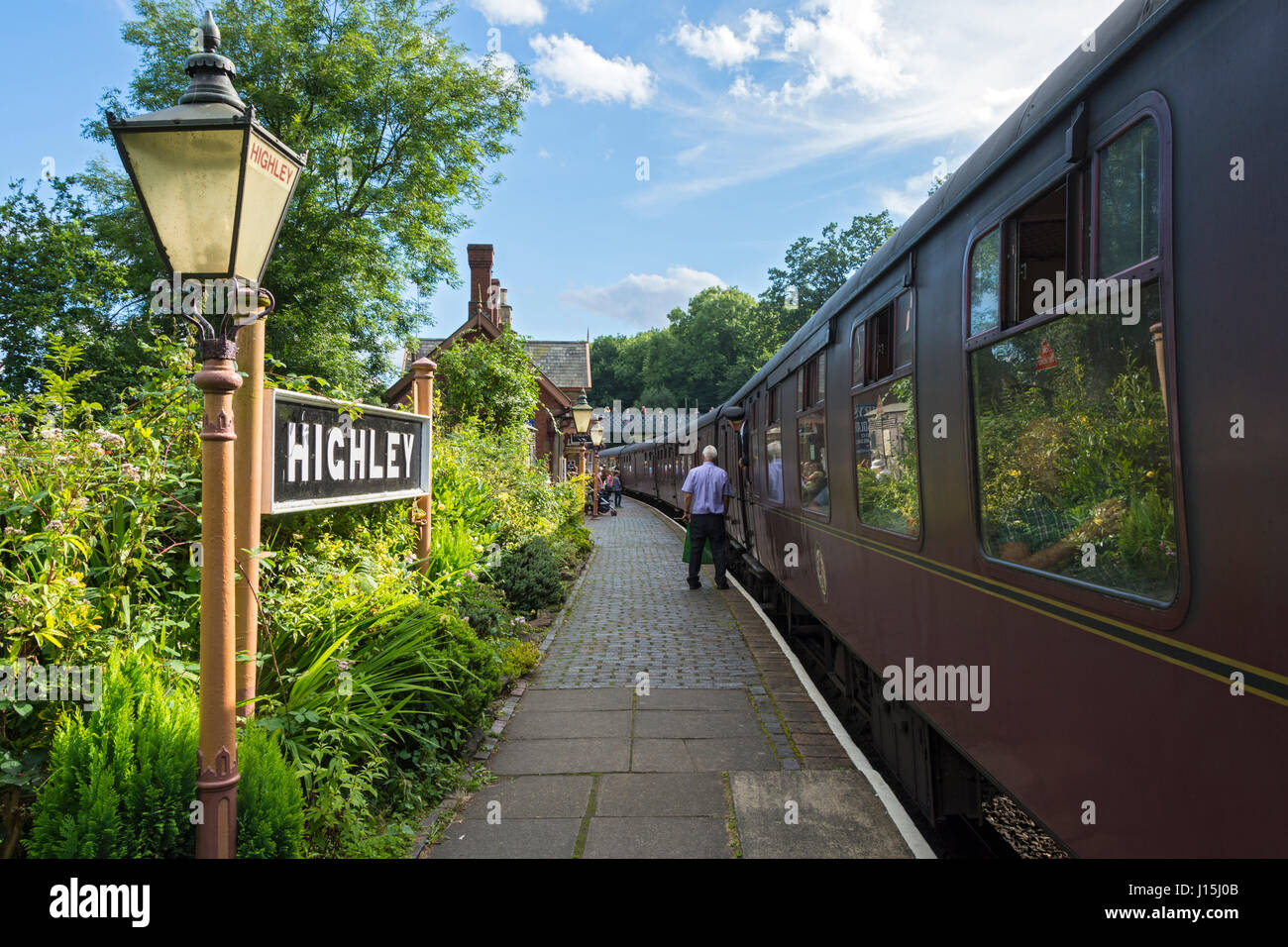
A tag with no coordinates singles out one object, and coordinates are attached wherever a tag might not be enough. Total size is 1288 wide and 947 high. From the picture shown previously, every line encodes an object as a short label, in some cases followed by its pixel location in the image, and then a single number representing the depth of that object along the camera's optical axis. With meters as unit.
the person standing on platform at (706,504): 10.65
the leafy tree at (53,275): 24.58
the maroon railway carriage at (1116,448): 1.59
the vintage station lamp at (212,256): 2.59
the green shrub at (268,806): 2.76
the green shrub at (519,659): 6.33
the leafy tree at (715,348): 74.31
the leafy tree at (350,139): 21.70
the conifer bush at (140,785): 2.48
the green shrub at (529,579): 9.00
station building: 31.73
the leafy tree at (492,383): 18.27
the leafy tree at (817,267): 61.03
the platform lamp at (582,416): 23.66
